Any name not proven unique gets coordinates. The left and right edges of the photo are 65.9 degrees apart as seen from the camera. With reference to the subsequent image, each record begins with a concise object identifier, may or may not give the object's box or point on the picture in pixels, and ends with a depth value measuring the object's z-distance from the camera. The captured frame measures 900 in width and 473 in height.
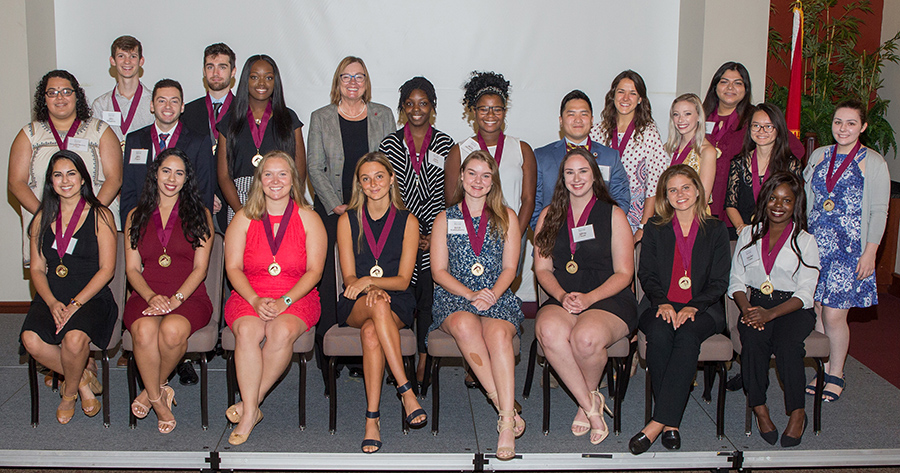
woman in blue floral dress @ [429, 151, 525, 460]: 3.40
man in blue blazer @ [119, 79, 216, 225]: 3.86
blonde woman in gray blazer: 3.99
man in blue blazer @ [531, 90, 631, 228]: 3.82
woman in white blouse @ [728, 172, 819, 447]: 3.29
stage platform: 3.12
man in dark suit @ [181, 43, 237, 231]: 4.16
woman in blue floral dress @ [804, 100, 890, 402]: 3.70
